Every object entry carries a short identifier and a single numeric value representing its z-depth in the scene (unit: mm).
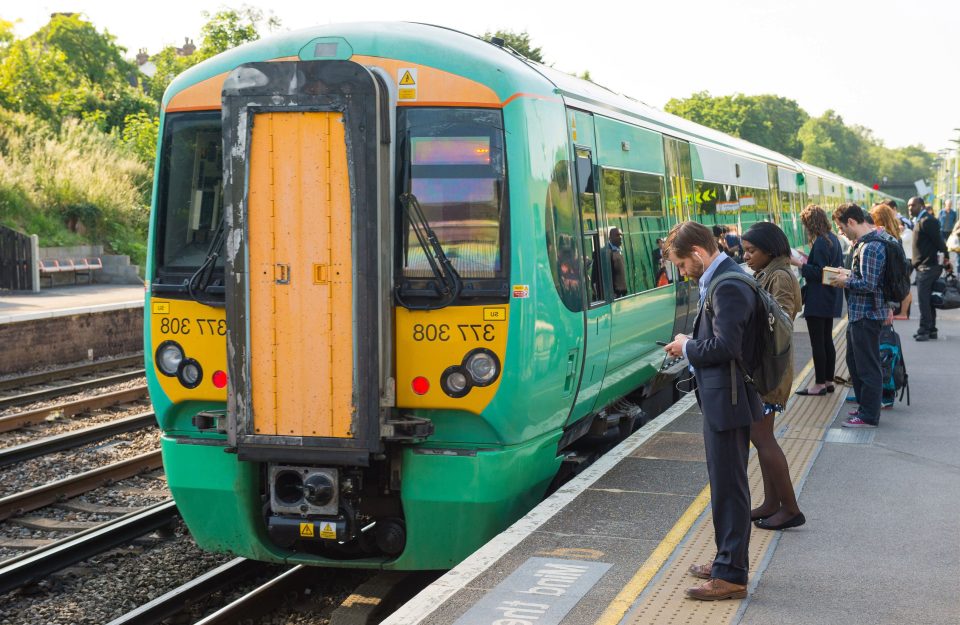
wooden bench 23766
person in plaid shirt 8625
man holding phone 4777
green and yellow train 5590
